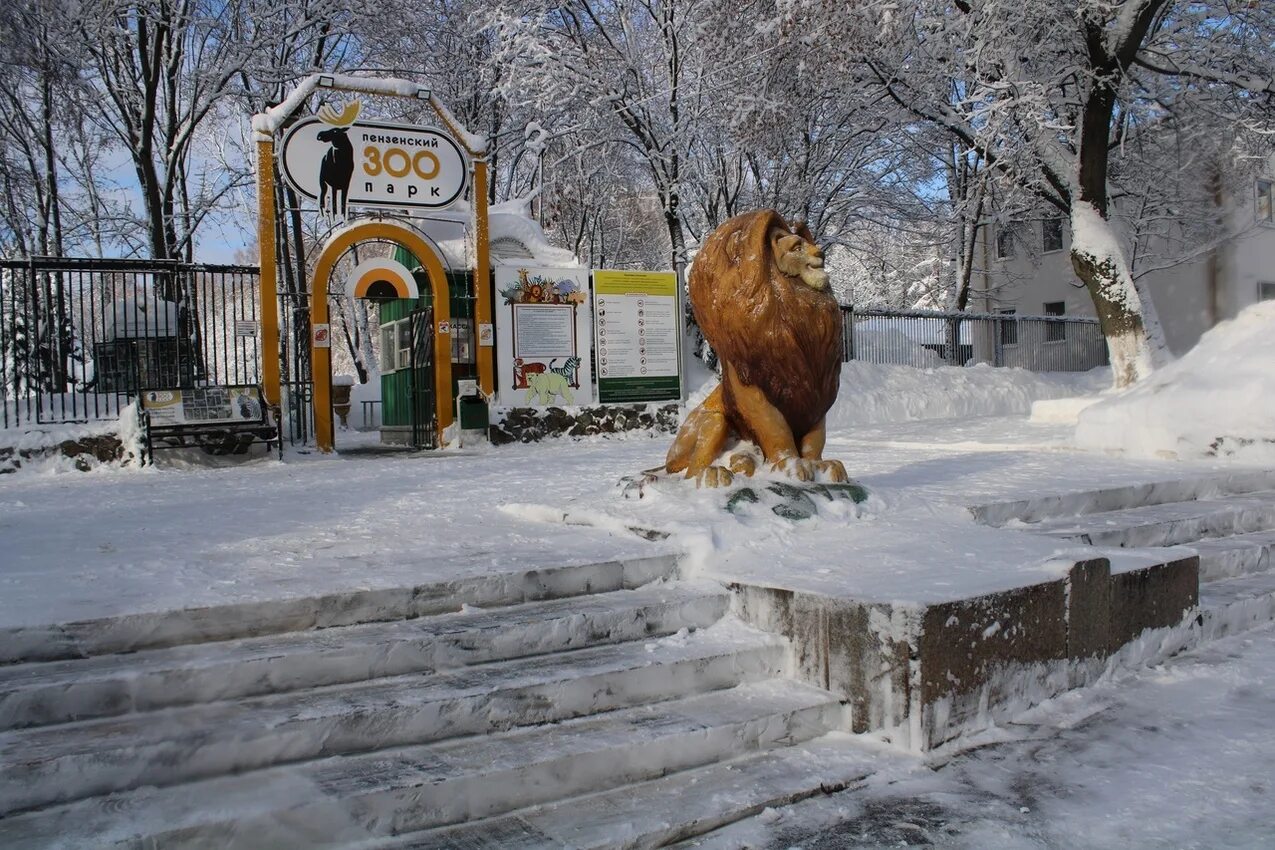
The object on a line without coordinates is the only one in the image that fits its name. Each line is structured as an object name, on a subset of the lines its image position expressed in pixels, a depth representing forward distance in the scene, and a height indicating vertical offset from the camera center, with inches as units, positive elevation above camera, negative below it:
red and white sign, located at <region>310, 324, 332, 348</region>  494.6 +31.1
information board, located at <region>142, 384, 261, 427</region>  422.0 -3.4
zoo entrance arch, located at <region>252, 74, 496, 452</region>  479.8 +80.7
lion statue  213.0 +10.2
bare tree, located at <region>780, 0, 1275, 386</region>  484.1 +176.4
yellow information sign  578.2 +31.5
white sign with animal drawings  550.3 +31.2
